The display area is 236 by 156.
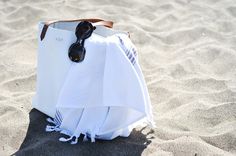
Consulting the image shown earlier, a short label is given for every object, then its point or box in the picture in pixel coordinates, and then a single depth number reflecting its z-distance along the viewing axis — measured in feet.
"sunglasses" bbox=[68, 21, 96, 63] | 5.92
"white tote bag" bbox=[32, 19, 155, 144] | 5.97
